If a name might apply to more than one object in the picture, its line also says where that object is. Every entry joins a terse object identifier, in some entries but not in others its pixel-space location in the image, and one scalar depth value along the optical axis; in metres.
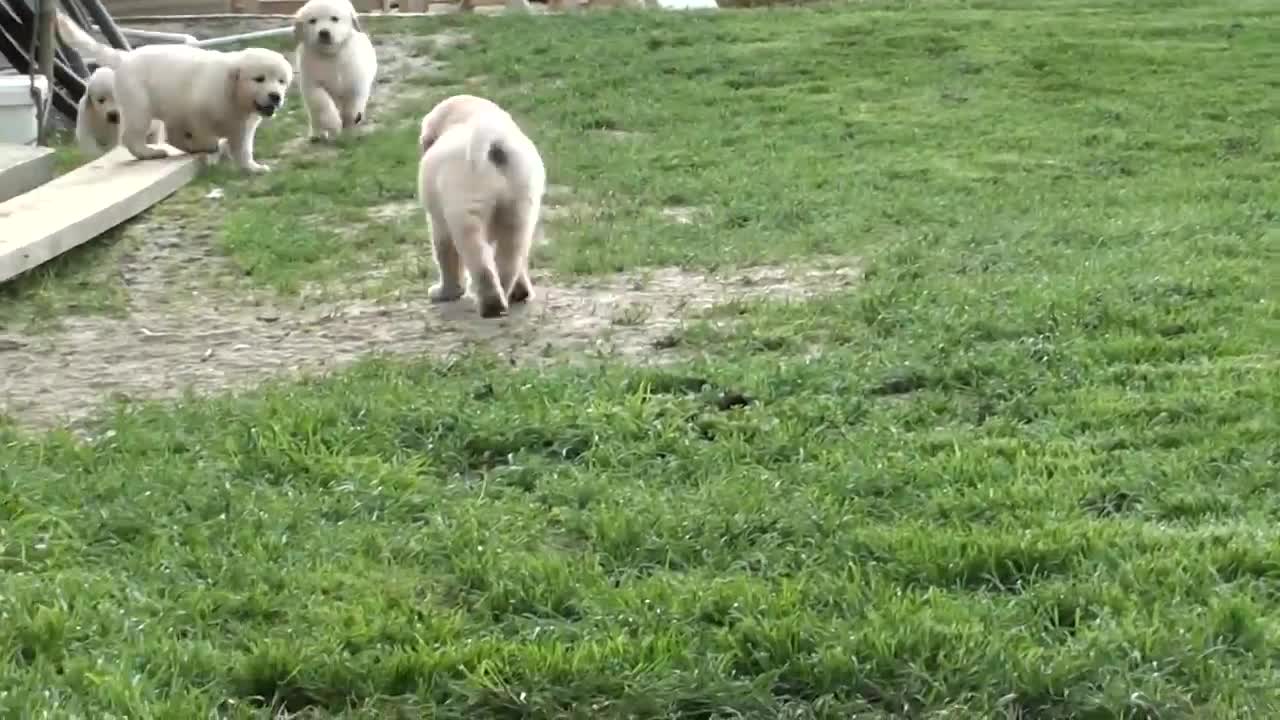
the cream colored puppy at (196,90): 8.98
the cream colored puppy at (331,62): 10.22
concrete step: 8.30
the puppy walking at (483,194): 5.41
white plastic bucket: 9.68
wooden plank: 6.38
